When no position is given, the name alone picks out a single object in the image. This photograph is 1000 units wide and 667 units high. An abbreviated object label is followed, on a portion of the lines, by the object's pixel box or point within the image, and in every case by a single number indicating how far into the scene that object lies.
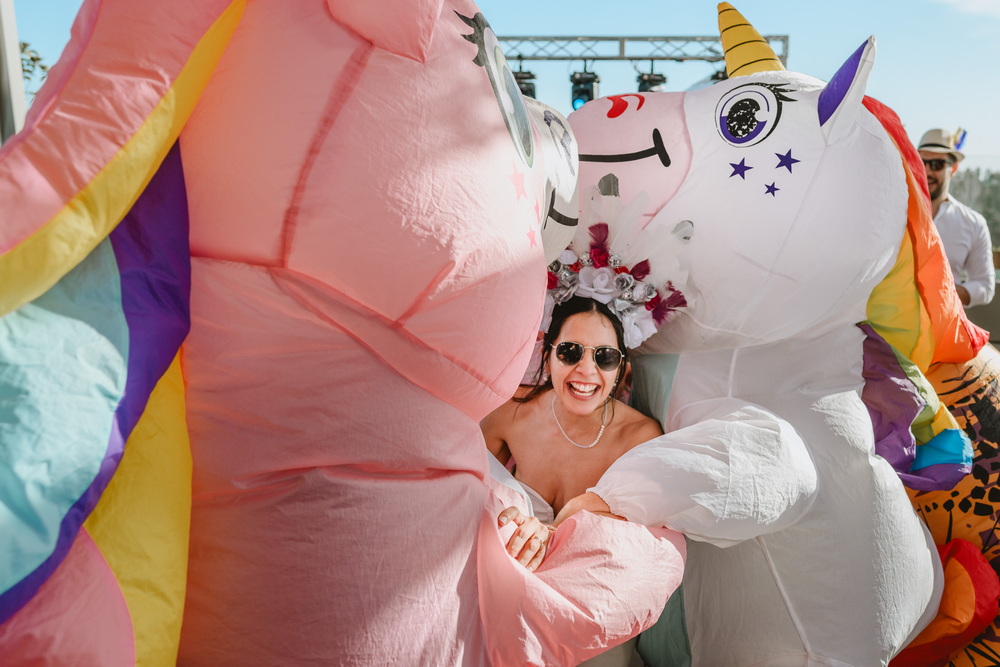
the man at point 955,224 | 3.87
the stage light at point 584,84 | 7.67
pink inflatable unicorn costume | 0.90
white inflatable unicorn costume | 1.73
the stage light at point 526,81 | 7.61
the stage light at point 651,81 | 7.57
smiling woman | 1.82
